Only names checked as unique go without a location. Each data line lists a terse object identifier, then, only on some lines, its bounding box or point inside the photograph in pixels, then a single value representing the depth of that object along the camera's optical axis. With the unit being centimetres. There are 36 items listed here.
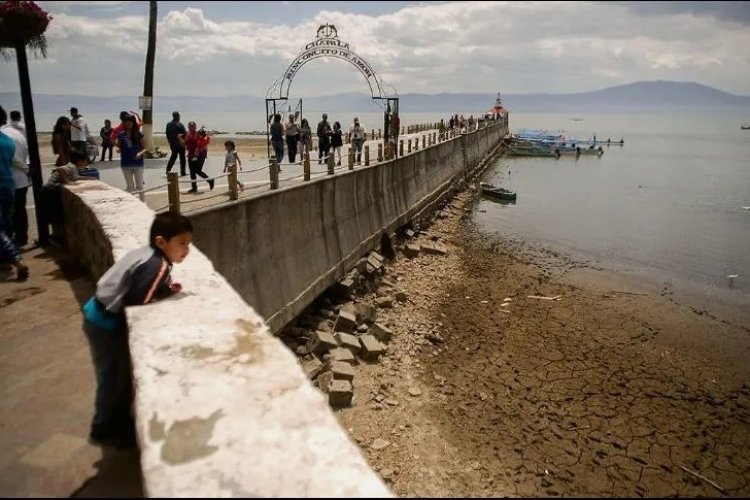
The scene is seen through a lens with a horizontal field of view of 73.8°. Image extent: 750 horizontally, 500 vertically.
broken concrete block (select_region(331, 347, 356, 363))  964
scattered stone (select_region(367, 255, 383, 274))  1448
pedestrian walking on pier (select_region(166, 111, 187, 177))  1316
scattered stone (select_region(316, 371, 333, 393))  878
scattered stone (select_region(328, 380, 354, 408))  857
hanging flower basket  752
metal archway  2102
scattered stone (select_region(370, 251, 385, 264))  1513
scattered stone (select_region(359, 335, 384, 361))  1027
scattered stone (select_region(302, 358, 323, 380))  916
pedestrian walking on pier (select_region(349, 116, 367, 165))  2130
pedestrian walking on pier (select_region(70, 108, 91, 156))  1433
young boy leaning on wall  329
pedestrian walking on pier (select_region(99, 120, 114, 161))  1958
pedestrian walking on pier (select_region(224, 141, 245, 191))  1321
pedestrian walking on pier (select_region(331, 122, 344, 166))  2161
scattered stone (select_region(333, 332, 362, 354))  1027
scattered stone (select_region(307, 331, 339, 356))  985
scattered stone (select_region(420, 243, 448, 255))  1873
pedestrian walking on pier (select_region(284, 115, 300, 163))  1950
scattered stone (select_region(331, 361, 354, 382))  892
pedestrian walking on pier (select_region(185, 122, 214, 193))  1326
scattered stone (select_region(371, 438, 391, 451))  782
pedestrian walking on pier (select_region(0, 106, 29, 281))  672
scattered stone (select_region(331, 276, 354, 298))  1258
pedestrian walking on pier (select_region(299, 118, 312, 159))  1992
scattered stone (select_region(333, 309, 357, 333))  1110
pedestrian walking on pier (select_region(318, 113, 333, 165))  2008
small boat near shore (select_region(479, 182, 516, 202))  3161
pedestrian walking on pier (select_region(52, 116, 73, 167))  968
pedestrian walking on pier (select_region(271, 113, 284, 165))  1825
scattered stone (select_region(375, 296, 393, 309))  1306
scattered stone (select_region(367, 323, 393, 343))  1123
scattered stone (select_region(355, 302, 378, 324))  1183
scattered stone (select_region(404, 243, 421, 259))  1771
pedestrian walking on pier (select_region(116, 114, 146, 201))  1009
